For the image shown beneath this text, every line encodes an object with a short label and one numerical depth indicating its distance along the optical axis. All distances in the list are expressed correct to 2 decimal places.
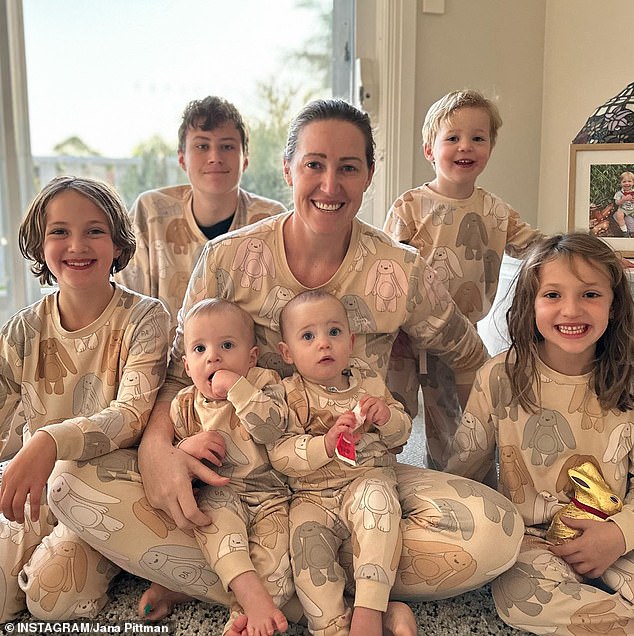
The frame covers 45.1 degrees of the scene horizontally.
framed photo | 1.94
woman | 1.37
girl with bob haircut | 1.45
